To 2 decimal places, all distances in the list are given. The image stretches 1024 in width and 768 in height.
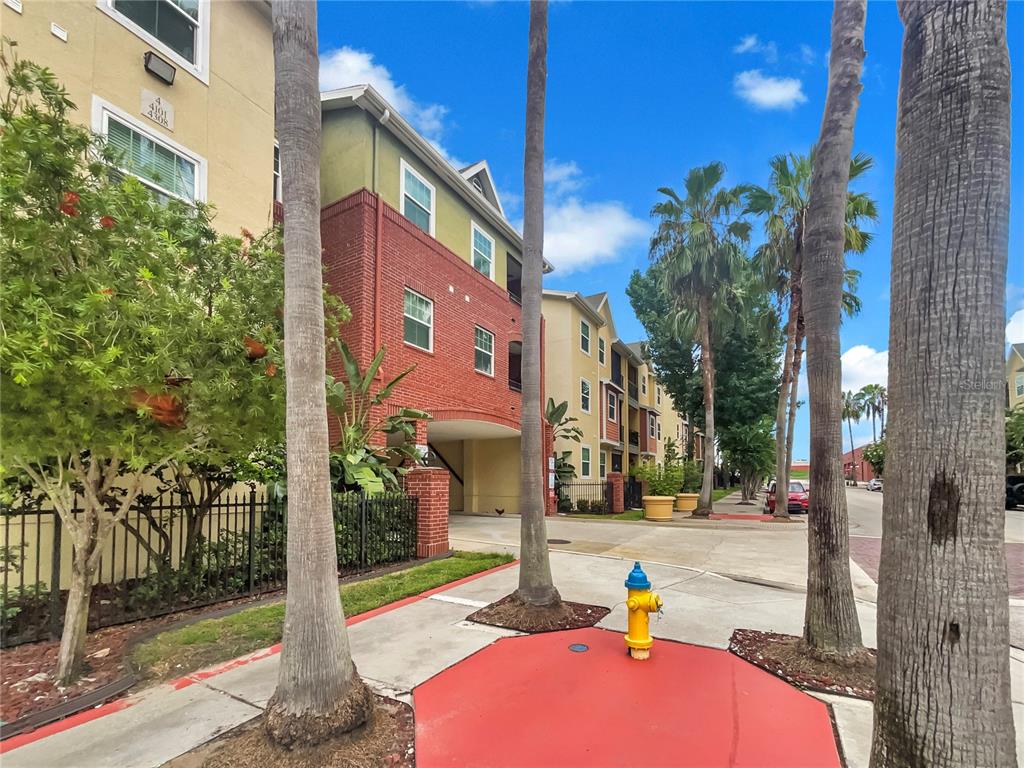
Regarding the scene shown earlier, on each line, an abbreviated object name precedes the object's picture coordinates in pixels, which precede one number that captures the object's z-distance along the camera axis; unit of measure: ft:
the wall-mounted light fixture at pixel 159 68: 27.53
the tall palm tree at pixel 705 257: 65.72
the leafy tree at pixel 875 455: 222.48
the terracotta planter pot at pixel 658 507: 62.59
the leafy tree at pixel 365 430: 31.58
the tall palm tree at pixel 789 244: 57.47
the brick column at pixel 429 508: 33.01
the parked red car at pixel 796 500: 83.41
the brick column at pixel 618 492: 73.72
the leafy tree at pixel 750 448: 92.73
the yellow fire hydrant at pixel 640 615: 16.56
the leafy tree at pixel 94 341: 12.62
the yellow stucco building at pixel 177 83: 24.64
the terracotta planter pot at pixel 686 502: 77.53
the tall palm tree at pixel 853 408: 329.52
